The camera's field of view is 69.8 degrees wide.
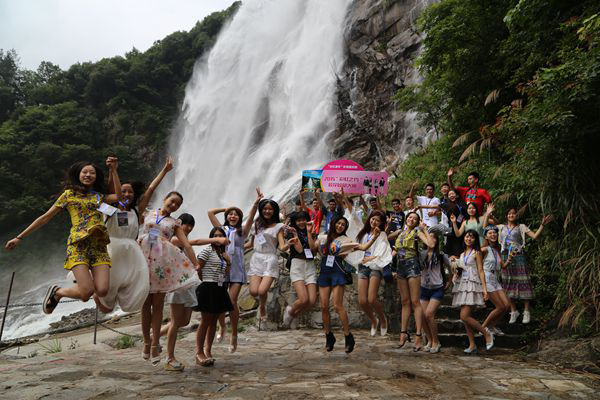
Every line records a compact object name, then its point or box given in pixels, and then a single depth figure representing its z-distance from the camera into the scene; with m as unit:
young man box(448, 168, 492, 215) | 6.88
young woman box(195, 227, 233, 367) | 4.38
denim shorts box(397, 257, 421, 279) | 5.45
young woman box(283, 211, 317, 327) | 5.09
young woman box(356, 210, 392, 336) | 5.54
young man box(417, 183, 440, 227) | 7.52
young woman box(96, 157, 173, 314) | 3.72
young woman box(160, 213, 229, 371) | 4.13
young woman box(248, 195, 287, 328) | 5.27
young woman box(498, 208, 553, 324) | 5.86
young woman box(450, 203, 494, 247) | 6.35
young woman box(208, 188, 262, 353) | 5.07
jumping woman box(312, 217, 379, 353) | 4.99
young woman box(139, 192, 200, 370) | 4.08
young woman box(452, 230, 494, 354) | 5.29
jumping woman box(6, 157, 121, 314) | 3.53
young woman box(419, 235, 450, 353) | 5.29
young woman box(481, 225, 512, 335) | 5.38
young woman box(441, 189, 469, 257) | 6.67
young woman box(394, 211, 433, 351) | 5.37
